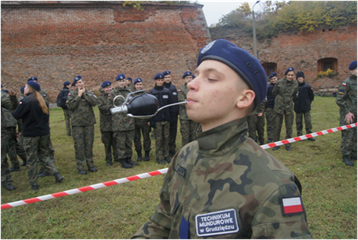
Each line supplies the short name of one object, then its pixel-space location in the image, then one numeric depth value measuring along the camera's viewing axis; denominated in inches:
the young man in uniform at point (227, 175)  37.6
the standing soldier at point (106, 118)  238.1
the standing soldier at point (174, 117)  268.1
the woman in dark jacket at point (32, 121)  185.6
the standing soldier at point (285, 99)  270.2
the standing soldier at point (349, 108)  205.3
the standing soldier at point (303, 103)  302.0
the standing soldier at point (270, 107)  304.0
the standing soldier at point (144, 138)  262.7
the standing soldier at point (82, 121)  217.2
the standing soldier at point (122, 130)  236.8
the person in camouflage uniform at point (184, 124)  263.0
